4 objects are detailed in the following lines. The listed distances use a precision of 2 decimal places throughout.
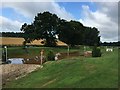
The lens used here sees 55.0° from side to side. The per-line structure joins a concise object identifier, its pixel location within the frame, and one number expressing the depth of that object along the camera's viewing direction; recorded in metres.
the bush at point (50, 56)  13.24
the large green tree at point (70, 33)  35.93
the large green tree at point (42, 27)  33.06
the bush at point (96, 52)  12.74
